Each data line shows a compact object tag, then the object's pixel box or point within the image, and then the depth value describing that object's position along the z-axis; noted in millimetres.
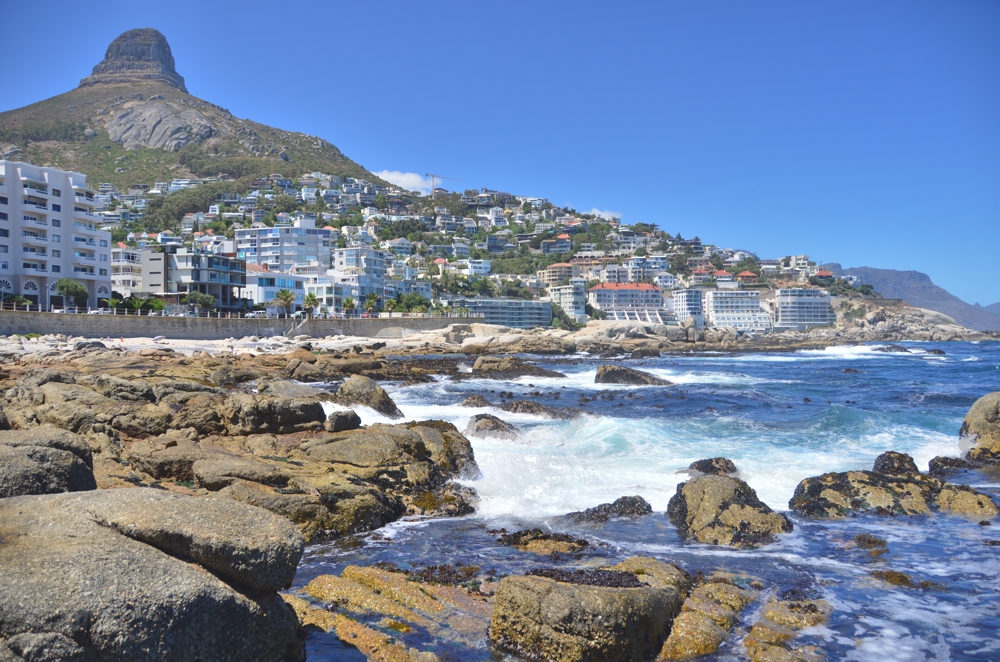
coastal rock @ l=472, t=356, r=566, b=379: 42562
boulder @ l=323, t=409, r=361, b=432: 15961
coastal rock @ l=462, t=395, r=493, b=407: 26406
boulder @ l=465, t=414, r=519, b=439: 19125
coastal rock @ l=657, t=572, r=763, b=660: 6988
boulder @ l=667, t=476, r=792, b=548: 11039
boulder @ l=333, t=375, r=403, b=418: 22141
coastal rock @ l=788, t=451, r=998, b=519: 12766
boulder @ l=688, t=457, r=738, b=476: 15141
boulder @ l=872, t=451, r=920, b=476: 15500
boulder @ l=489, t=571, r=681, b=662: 6566
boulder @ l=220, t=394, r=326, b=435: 15783
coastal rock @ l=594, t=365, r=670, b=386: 37906
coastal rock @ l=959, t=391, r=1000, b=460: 17641
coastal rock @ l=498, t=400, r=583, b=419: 24180
